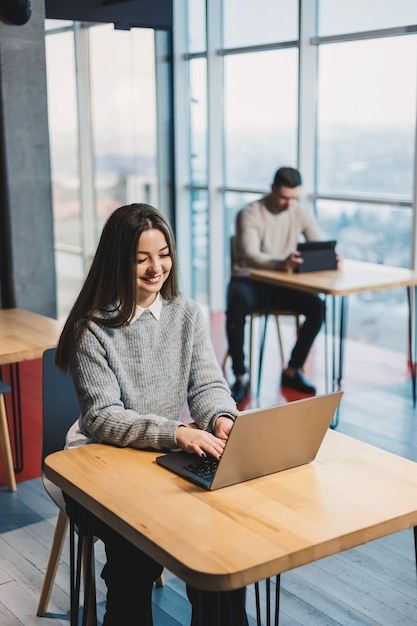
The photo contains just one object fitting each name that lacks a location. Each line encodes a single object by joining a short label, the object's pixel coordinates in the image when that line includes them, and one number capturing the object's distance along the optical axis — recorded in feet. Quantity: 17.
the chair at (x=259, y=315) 15.94
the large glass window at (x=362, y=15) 17.26
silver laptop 5.48
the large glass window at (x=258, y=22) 20.04
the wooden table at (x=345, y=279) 13.68
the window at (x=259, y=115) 20.72
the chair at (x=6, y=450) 11.57
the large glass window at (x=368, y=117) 17.79
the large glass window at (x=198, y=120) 23.16
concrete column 18.33
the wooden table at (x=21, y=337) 10.30
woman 6.49
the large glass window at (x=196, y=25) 22.54
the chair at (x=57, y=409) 7.95
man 16.05
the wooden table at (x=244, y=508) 4.81
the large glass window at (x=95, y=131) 22.39
